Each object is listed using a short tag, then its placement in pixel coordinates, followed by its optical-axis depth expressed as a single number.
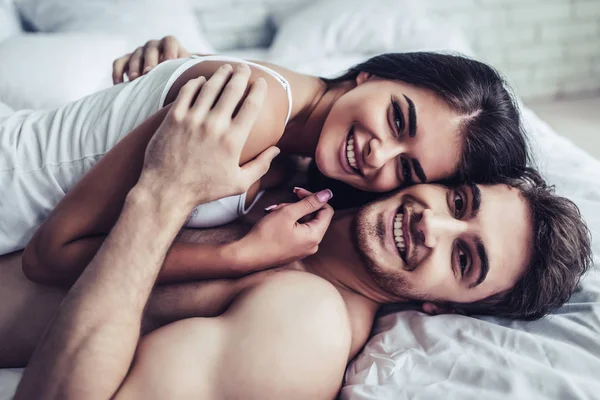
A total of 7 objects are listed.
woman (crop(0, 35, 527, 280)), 0.89
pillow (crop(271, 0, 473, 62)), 2.32
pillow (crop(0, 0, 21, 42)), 2.08
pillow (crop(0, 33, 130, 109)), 1.66
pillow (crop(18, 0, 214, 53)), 2.09
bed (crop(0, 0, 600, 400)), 0.82
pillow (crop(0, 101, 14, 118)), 1.38
